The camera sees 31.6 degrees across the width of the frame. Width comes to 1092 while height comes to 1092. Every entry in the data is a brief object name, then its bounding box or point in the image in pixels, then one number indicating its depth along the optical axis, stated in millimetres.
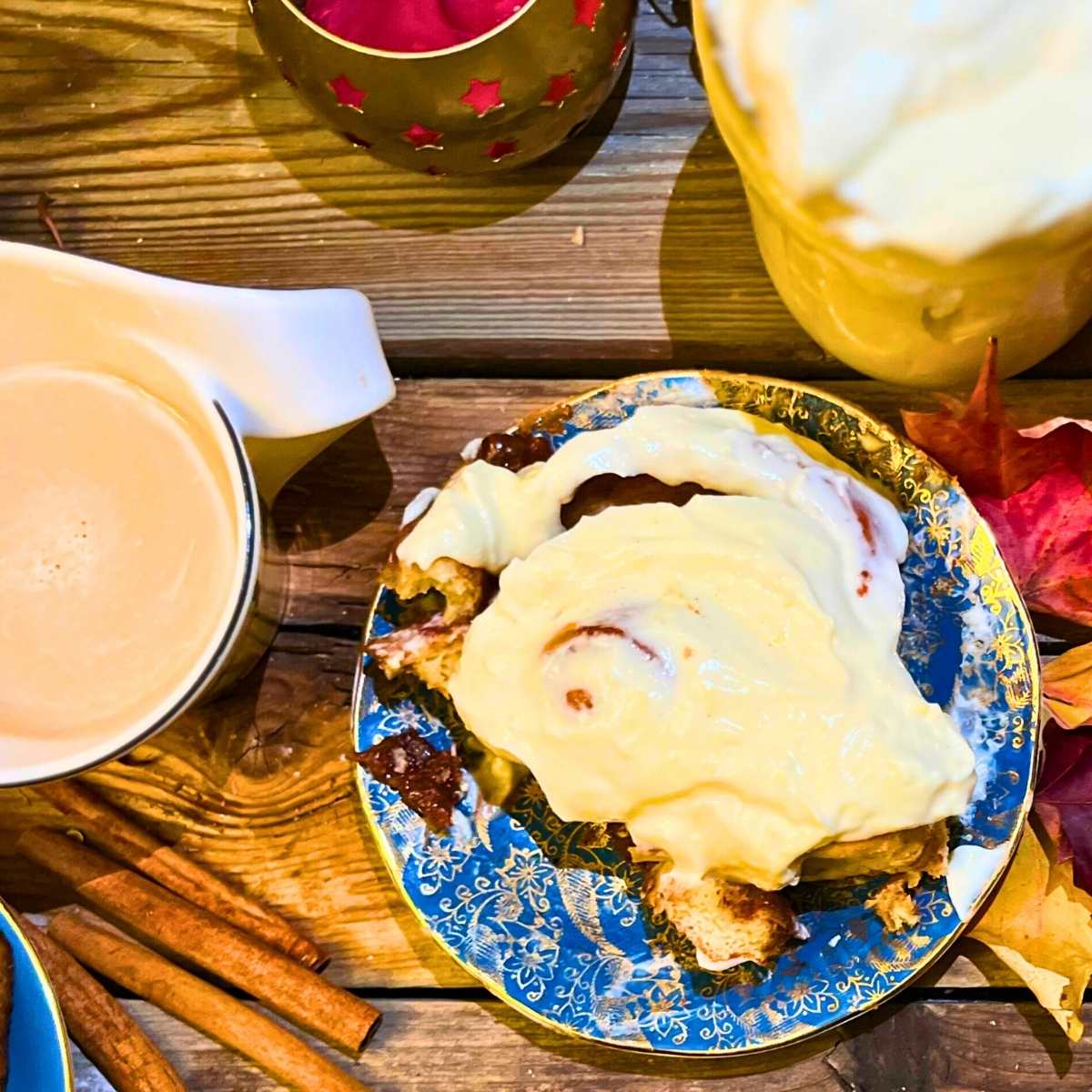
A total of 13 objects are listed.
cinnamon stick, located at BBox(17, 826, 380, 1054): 393
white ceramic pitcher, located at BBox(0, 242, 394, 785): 345
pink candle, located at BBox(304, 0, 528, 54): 361
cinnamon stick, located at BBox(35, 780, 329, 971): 401
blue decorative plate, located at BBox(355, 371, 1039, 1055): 364
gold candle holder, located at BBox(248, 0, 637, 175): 351
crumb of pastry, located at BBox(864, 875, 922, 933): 362
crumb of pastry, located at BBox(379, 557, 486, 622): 374
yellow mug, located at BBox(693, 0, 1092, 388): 309
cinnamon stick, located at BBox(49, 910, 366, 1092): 393
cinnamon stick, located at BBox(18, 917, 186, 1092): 396
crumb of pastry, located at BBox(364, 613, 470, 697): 376
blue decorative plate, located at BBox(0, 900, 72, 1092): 378
